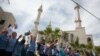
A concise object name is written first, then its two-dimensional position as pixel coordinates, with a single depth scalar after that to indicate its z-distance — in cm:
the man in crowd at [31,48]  331
